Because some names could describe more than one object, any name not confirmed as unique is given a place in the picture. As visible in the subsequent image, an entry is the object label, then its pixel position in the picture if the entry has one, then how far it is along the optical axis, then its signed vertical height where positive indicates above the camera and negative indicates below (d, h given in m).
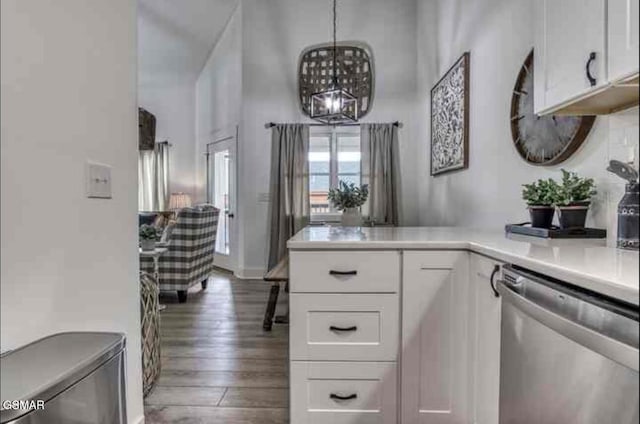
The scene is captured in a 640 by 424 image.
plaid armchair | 4.11 -0.52
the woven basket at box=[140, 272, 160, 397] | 2.07 -0.67
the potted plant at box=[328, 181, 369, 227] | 3.19 +0.00
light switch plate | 1.35 +0.08
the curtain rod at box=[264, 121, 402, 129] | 5.14 +1.00
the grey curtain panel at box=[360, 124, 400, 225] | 5.08 +0.37
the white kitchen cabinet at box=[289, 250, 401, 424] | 1.75 -0.58
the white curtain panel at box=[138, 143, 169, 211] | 6.55 +0.41
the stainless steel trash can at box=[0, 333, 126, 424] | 0.76 -0.37
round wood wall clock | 1.69 +0.33
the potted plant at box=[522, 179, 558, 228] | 1.62 +0.00
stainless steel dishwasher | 0.79 -0.36
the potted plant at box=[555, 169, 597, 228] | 1.55 +0.00
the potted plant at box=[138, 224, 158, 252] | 3.78 -0.34
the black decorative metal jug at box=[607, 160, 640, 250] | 1.21 -0.02
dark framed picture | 3.07 +0.71
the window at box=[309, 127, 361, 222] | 5.25 +0.57
